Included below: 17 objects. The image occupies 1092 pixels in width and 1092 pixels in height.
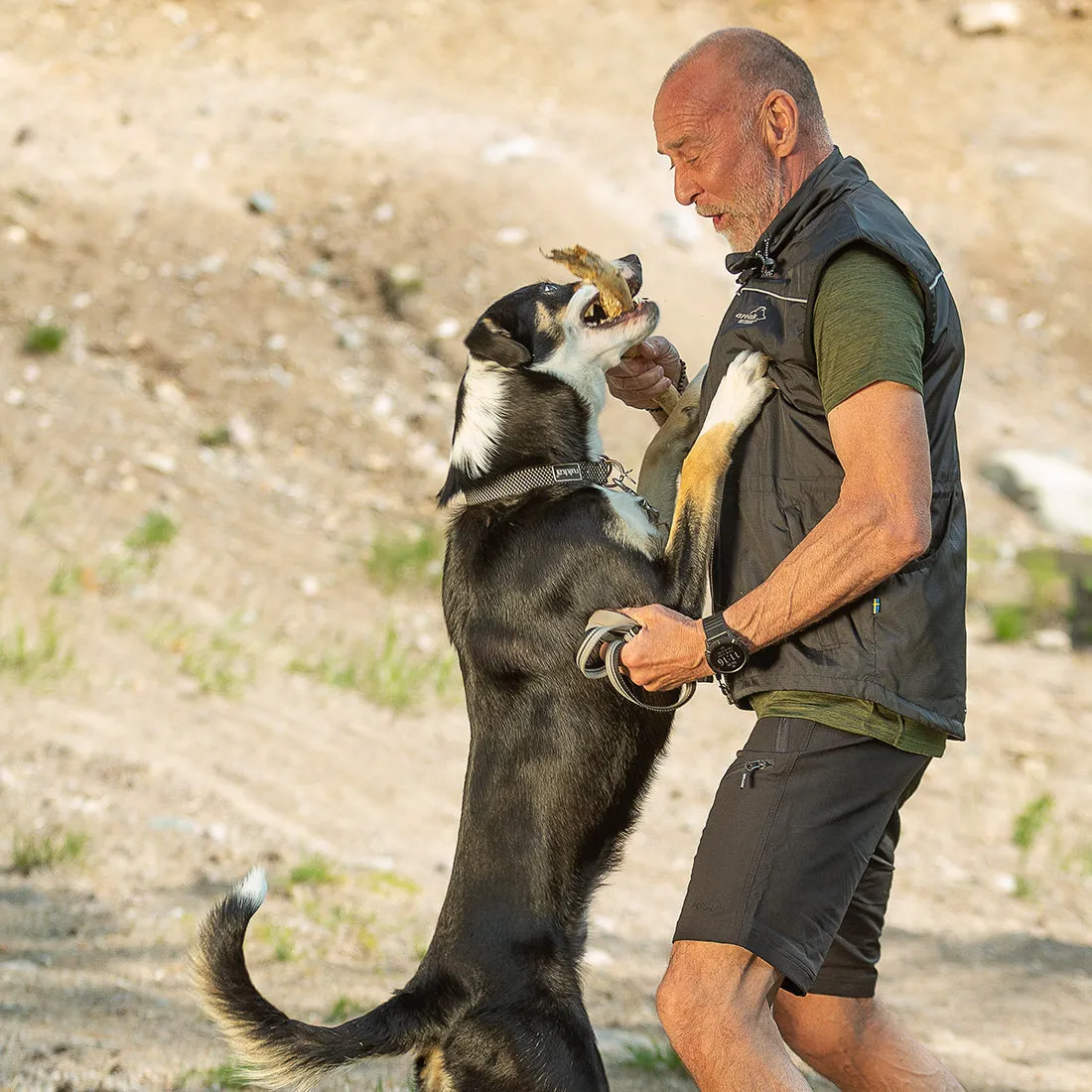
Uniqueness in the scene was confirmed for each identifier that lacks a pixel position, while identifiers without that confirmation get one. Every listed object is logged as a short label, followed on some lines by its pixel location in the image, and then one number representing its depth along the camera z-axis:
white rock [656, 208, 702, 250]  21.11
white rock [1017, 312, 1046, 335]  22.83
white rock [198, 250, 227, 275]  19.34
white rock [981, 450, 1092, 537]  18.62
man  4.43
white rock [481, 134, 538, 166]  21.89
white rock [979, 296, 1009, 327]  22.91
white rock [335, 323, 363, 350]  18.84
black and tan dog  5.23
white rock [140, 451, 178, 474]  16.14
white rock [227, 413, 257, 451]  17.20
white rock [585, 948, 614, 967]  9.41
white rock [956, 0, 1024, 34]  27.25
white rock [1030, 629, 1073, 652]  16.37
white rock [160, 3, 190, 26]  24.72
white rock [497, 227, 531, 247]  19.83
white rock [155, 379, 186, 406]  17.50
